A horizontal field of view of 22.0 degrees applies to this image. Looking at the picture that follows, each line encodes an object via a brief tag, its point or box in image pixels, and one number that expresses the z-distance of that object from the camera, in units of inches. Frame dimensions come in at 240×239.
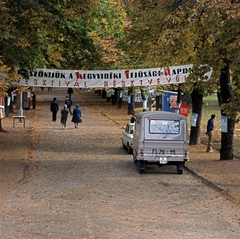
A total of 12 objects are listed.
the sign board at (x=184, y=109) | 1132.0
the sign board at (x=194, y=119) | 1188.5
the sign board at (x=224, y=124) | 933.8
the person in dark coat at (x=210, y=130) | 1041.5
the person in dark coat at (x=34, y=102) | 2357.3
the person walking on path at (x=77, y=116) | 1550.2
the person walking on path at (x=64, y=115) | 1527.9
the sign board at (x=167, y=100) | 1618.8
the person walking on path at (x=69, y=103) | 2048.0
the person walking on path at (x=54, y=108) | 1782.7
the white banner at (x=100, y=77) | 1071.0
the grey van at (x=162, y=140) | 810.8
